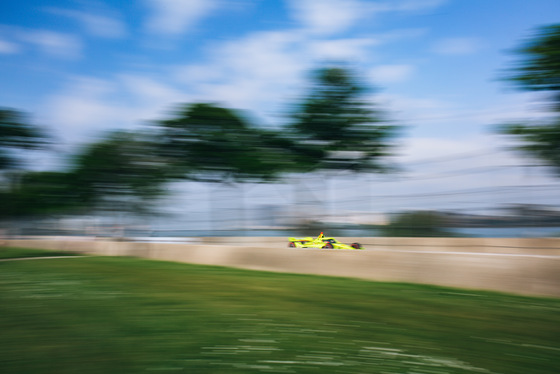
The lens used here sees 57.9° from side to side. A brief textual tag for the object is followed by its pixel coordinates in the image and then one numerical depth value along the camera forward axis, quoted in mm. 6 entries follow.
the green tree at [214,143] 29766
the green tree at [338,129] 27345
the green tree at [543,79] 16375
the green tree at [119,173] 25891
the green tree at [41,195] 34875
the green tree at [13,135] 36188
